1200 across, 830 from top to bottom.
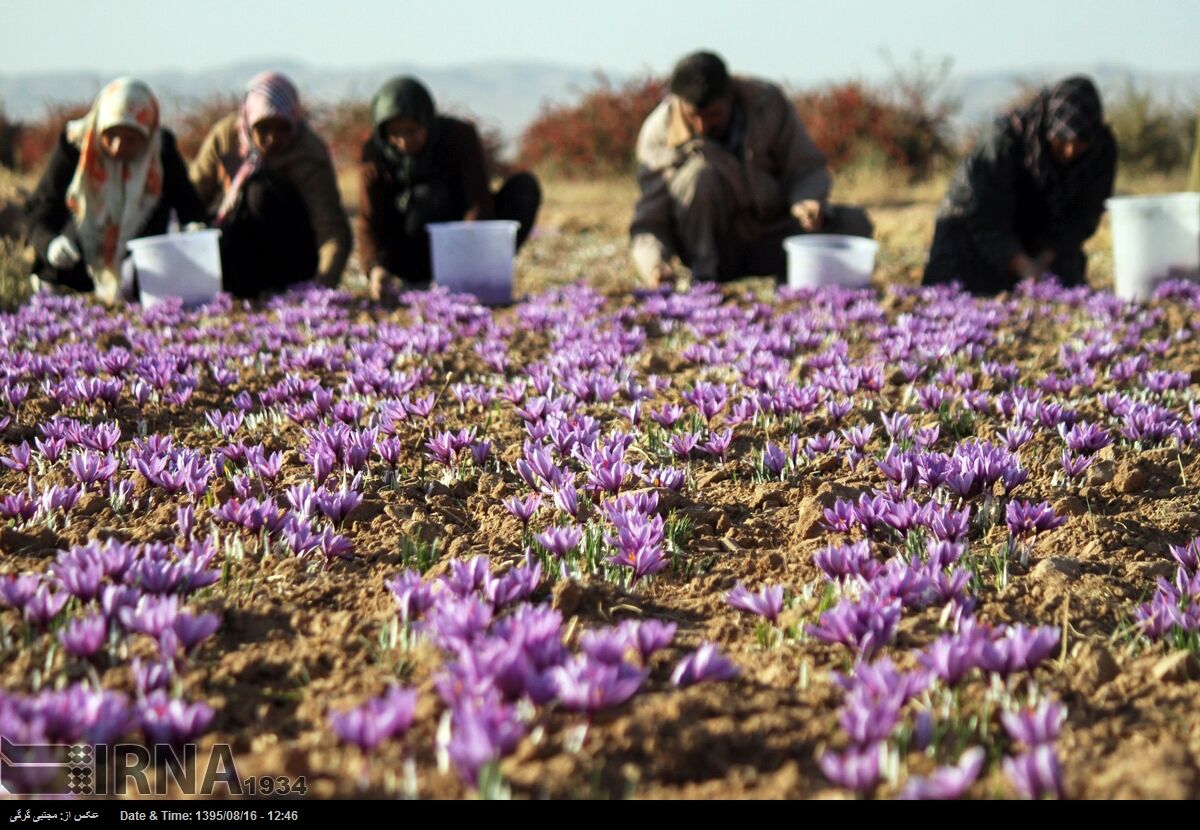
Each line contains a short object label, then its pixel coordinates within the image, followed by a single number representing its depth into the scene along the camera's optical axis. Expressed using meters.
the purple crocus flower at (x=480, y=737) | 5.50
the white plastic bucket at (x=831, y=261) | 14.64
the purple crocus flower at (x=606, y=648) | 6.53
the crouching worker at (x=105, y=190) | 14.63
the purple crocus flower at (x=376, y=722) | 5.78
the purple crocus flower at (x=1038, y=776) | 5.47
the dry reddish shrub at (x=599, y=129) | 26.13
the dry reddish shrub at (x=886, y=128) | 23.82
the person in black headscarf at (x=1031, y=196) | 14.47
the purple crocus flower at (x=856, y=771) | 5.59
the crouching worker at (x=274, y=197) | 14.78
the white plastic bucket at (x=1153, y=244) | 14.50
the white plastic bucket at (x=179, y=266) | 14.46
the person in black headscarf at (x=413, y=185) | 14.74
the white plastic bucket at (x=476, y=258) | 14.64
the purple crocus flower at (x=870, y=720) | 5.95
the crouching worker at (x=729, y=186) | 14.85
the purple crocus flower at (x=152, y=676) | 6.66
